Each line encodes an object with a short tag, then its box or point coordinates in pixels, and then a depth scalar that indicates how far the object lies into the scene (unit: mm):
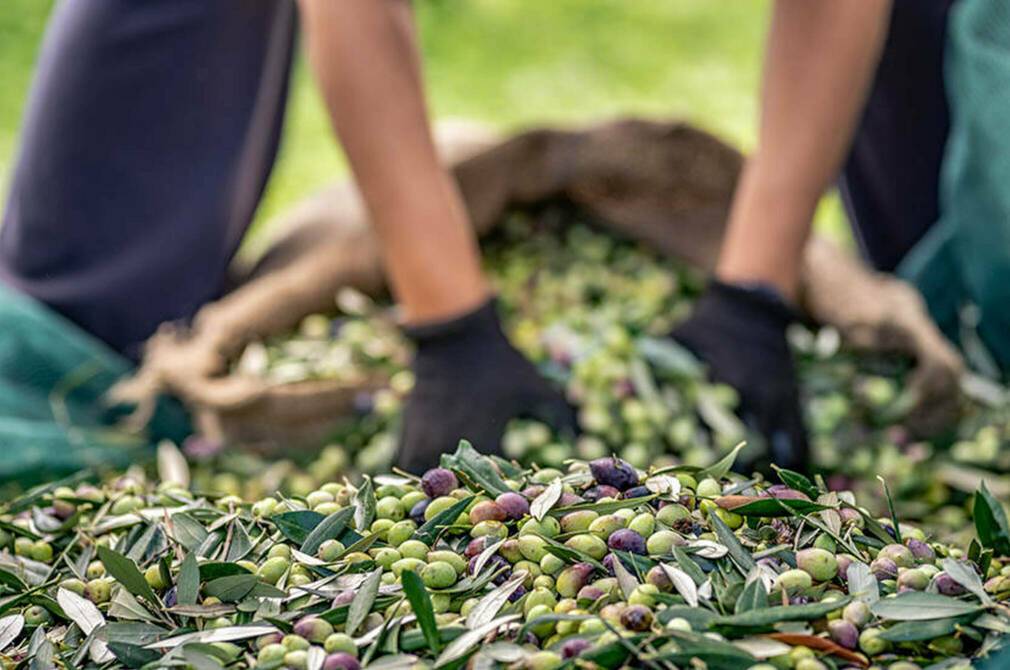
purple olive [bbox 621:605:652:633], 1182
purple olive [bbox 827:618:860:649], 1187
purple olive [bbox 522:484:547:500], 1310
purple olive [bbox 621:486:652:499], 1302
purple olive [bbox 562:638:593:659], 1167
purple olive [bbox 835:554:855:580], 1243
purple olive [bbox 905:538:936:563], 1283
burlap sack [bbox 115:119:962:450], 1982
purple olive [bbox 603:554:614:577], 1242
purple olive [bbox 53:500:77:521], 1416
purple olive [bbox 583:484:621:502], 1306
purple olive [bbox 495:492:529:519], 1290
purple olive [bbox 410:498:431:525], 1306
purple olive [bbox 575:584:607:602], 1218
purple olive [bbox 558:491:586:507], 1292
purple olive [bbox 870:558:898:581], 1251
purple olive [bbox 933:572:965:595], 1228
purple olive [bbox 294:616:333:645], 1205
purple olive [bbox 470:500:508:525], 1287
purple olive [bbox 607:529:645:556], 1249
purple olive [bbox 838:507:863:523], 1289
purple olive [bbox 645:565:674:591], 1221
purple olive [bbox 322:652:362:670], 1174
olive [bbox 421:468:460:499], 1319
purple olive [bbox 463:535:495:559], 1258
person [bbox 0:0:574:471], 2200
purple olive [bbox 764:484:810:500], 1296
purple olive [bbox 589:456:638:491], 1319
